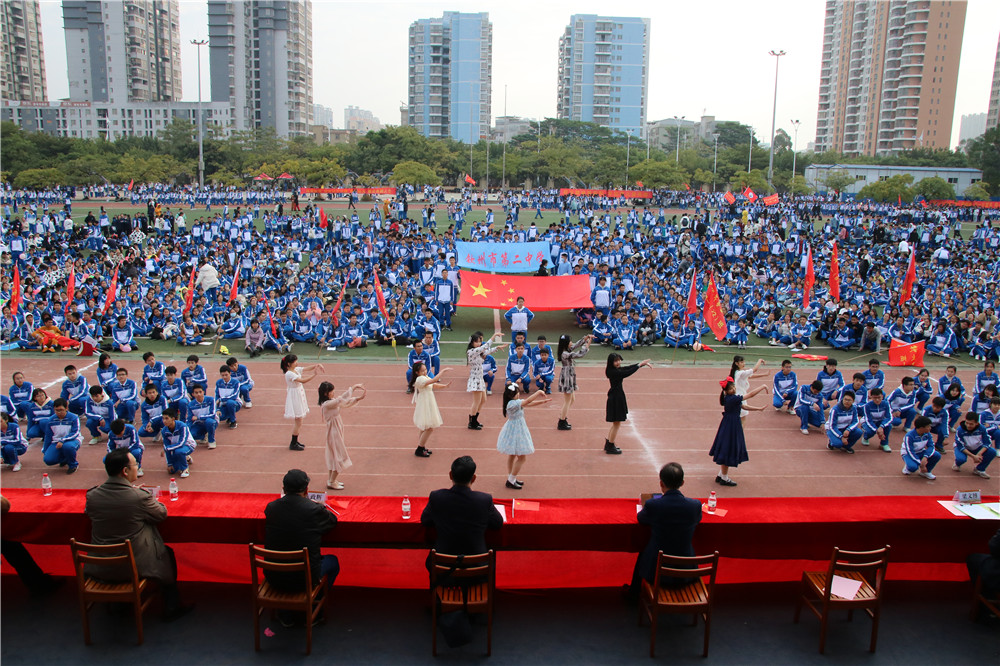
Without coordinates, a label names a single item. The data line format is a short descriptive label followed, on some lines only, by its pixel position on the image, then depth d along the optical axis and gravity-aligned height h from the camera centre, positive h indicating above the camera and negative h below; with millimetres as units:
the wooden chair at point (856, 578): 4887 -2593
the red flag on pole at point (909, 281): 18219 -1539
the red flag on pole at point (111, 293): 16750 -2113
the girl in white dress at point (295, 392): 9555 -2520
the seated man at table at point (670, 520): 5004 -2134
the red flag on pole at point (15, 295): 16109 -2140
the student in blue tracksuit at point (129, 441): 9039 -3019
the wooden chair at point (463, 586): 4785 -2562
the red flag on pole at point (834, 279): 17695 -1491
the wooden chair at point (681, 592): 4785 -2614
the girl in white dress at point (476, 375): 11102 -2605
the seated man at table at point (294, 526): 4891 -2184
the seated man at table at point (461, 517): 4996 -2145
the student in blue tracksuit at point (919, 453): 9411 -3064
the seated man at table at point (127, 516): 4945 -2179
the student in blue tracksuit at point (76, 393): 10523 -2826
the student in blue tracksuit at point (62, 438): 9219 -3055
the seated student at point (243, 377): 11062 -2801
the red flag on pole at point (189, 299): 16609 -2205
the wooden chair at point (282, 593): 4734 -2603
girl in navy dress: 8633 -2649
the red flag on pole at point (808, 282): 18475 -1645
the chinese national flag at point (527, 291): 16766 -1871
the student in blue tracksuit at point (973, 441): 9609 -2970
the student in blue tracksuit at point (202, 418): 10164 -3024
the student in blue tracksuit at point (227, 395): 11039 -2939
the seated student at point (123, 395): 10516 -2831
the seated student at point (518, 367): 12531 -2720
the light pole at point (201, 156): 45753 +3287
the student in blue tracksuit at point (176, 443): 9016 -3034
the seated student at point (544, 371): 12783 -2850
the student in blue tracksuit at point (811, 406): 11188 -2933
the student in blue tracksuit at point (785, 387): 12047 -2841
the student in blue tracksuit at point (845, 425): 10320 -2972
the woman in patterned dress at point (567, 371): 10984 -2441
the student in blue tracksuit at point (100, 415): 10180 -3022
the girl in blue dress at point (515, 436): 8414 -2638
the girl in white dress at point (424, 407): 9289 -2599
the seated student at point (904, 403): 10898 -2799
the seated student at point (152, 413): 9797 -2887
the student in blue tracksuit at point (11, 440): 9297 -3114
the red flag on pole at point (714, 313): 15406 -2080
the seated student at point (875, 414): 10508 -2832
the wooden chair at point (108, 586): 4809 -2541
